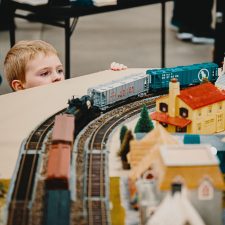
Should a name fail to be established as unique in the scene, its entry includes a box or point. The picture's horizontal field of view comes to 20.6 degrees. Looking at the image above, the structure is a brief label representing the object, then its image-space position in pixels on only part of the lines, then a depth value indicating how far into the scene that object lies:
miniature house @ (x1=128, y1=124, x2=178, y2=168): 2.01
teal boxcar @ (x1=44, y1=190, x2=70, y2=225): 1.72
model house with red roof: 2.46
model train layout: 1.82
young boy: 3.23
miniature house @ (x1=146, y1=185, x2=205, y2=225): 1.62
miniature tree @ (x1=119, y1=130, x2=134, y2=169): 2.20
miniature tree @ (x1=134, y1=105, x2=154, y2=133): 2.35
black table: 4.61
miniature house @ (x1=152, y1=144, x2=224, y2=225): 1.69
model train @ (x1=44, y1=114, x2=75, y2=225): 1.73
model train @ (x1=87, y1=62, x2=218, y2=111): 2.86
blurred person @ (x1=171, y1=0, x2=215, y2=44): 7.23
